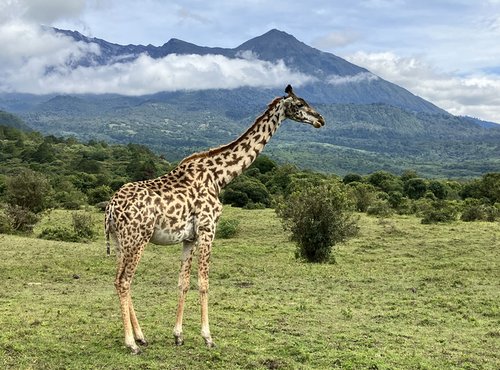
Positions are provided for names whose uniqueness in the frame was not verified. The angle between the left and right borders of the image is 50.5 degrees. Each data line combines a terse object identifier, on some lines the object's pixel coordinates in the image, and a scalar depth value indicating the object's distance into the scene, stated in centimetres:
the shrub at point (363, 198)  4466
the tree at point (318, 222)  2364
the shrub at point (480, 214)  3919
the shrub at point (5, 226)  2805
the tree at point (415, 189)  6331
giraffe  830
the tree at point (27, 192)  3259
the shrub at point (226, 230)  3122
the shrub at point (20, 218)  2858
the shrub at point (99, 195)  4891
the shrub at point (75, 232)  2759
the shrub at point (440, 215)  3718
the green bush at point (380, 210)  4104
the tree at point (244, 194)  4731
